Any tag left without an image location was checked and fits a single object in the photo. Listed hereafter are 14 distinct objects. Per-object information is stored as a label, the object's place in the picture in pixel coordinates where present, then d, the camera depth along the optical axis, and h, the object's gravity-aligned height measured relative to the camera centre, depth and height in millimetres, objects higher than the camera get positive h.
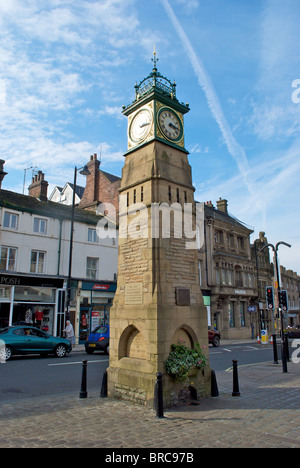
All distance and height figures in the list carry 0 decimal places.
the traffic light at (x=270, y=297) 15641 +459
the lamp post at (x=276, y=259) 13228 +2135
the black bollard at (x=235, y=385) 8086 -1859
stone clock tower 7277 +1066
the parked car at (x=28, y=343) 14516 -1662
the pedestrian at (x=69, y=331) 19833 -1441
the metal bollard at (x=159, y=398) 6238 -1681
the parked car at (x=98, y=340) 17062 -1730
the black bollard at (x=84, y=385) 7801 -1829
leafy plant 6977 -1159
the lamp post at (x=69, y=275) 20845 +1902
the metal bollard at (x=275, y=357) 14517 -2138
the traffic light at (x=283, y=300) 14980 +336
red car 23619 -2156
